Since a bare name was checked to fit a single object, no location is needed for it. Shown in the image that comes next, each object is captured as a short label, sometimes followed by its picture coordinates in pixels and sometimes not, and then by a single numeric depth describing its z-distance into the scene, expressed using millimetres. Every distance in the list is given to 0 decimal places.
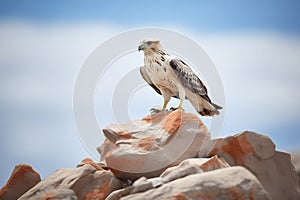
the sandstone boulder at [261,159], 18859
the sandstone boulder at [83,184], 18266
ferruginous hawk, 20203
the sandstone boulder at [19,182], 20344
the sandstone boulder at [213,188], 13852
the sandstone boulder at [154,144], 18516
